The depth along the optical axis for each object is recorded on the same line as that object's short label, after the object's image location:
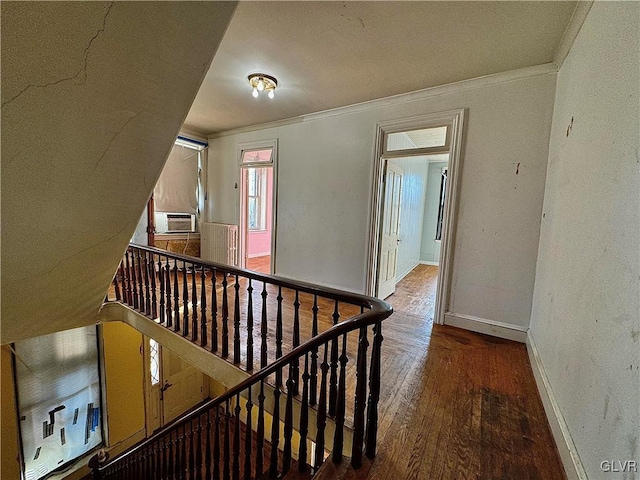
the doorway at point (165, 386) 4.19
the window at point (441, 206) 6.44
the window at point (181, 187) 4.61
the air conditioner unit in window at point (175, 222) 4.66
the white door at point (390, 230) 3.43
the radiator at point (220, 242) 4.71
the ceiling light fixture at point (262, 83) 2.64
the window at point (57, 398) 3.11
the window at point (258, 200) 7.06
